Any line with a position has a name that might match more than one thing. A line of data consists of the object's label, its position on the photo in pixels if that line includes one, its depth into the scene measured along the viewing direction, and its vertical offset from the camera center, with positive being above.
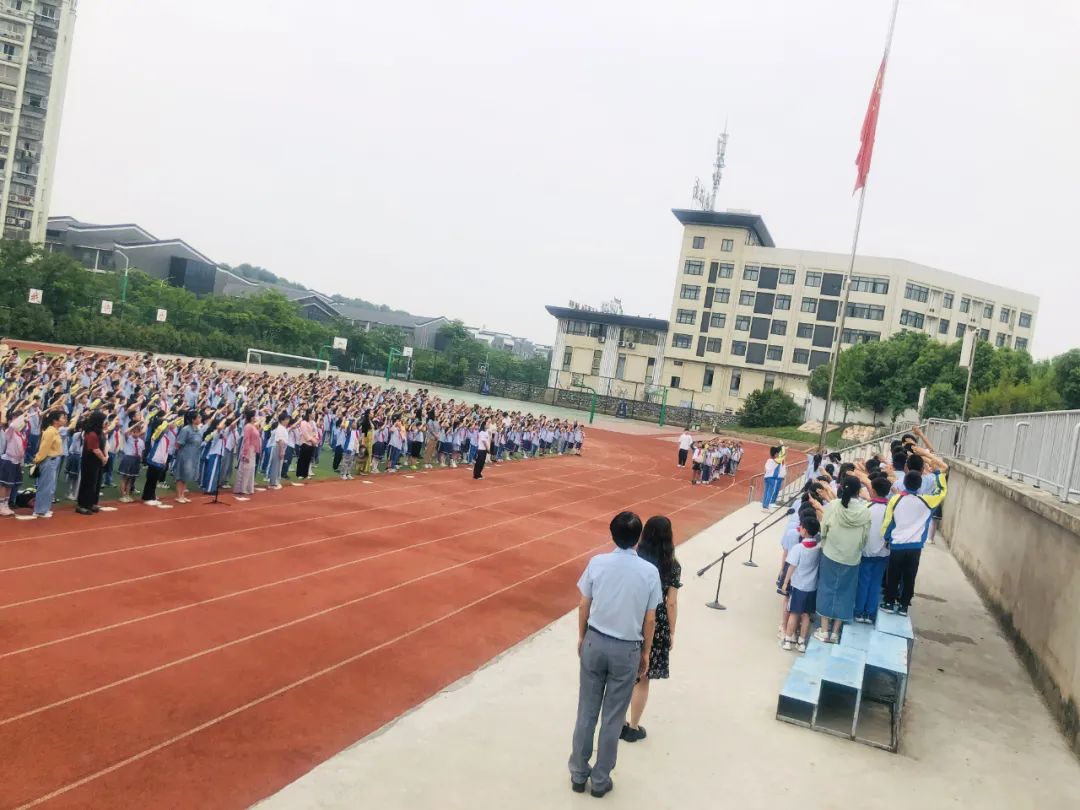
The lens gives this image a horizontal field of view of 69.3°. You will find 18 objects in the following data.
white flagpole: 18.66 +6.01
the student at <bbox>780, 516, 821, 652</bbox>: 8.09 -1.60
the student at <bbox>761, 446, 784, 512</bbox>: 20.38 -1.42
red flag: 18.69 +7.29
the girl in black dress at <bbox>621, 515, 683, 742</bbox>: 5.44 -1.35
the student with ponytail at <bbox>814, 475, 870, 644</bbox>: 7.69 -1.17
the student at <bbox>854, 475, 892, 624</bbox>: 7.96 -1.27
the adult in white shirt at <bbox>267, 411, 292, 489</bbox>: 15.76 -2.02
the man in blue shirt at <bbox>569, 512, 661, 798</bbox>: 4.83 -1.46
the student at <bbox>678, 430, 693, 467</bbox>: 31.78 -1.52
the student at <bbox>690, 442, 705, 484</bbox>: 27.47 -1.76
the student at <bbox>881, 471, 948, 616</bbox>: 8.13 -0.96
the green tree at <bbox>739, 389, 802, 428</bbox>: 55.44 +0.89
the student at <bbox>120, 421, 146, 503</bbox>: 12.64 -2.12
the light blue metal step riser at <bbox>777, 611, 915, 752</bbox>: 6.40 -2.18
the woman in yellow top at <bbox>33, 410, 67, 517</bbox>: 10.79 -2.05
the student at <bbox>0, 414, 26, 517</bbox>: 10.86 -2.11
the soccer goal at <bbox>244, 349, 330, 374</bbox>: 51.05 -0.82
